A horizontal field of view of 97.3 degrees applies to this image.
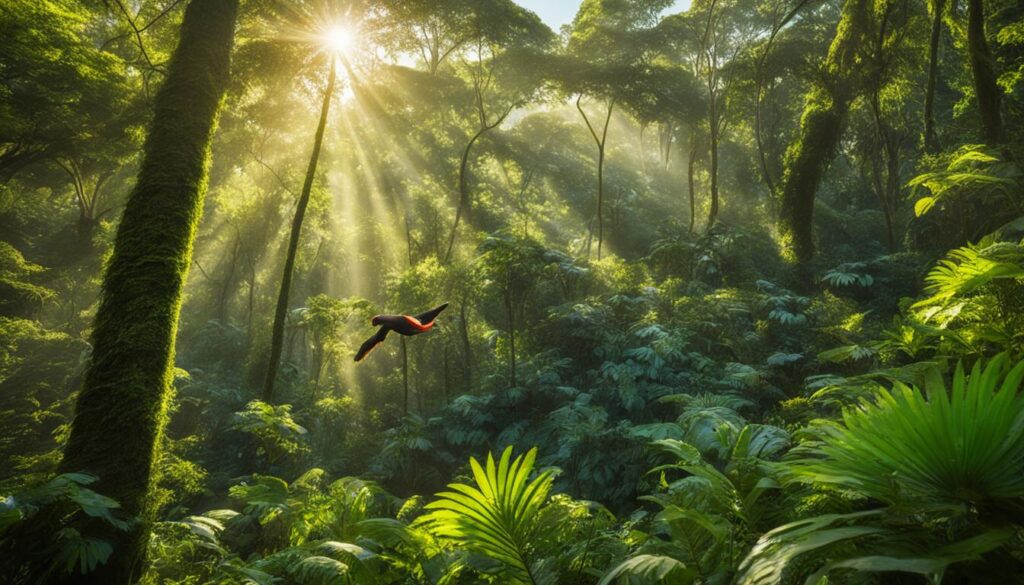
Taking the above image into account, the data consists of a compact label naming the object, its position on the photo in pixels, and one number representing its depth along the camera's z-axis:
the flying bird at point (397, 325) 2.94
